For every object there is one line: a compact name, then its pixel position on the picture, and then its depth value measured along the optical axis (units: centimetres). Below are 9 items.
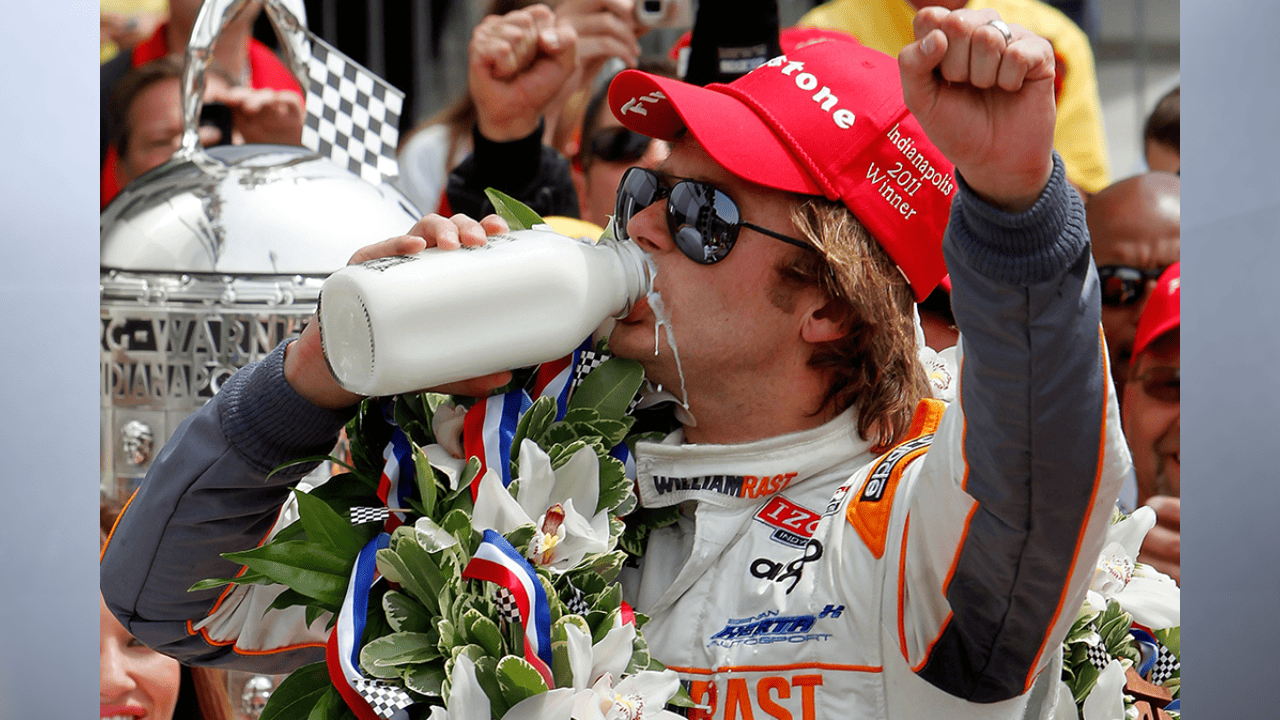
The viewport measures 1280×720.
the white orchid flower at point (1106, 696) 612
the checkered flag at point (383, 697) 591
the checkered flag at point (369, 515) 601
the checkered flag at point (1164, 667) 624
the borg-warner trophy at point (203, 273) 636
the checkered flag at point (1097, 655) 612
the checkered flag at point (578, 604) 597
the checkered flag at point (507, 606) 593
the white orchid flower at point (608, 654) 593
